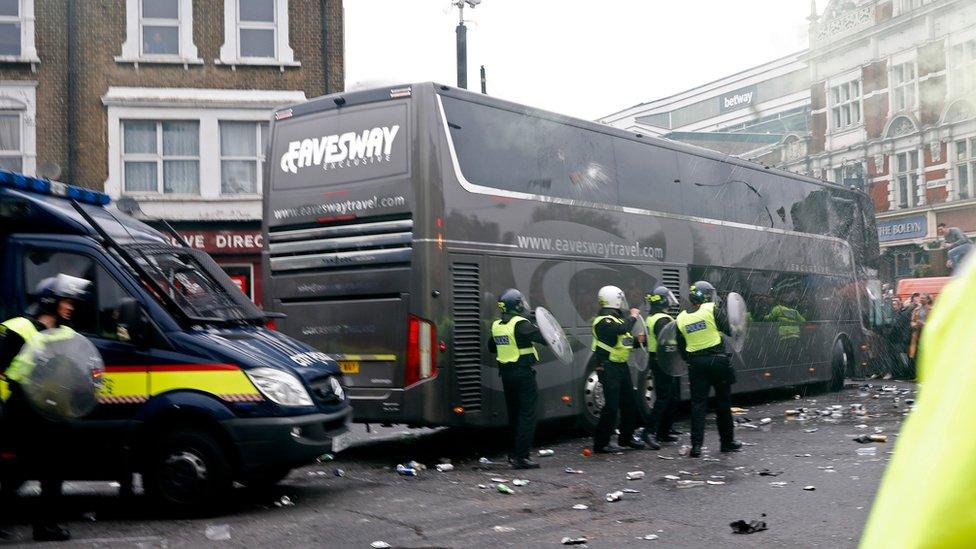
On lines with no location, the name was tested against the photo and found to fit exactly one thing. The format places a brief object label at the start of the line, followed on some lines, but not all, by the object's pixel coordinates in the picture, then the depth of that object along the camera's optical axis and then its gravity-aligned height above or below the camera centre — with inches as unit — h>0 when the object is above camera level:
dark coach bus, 412.8 +33.3
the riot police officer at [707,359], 427.5 -23.2
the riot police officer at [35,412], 264.4 -23.5
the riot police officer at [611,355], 432.8 -21.1
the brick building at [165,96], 903.1 +197.7
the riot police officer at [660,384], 468.8 -36.6
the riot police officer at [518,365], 397.1 -22.3
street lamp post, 732.0 +190.0
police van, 301.6 -18.9
